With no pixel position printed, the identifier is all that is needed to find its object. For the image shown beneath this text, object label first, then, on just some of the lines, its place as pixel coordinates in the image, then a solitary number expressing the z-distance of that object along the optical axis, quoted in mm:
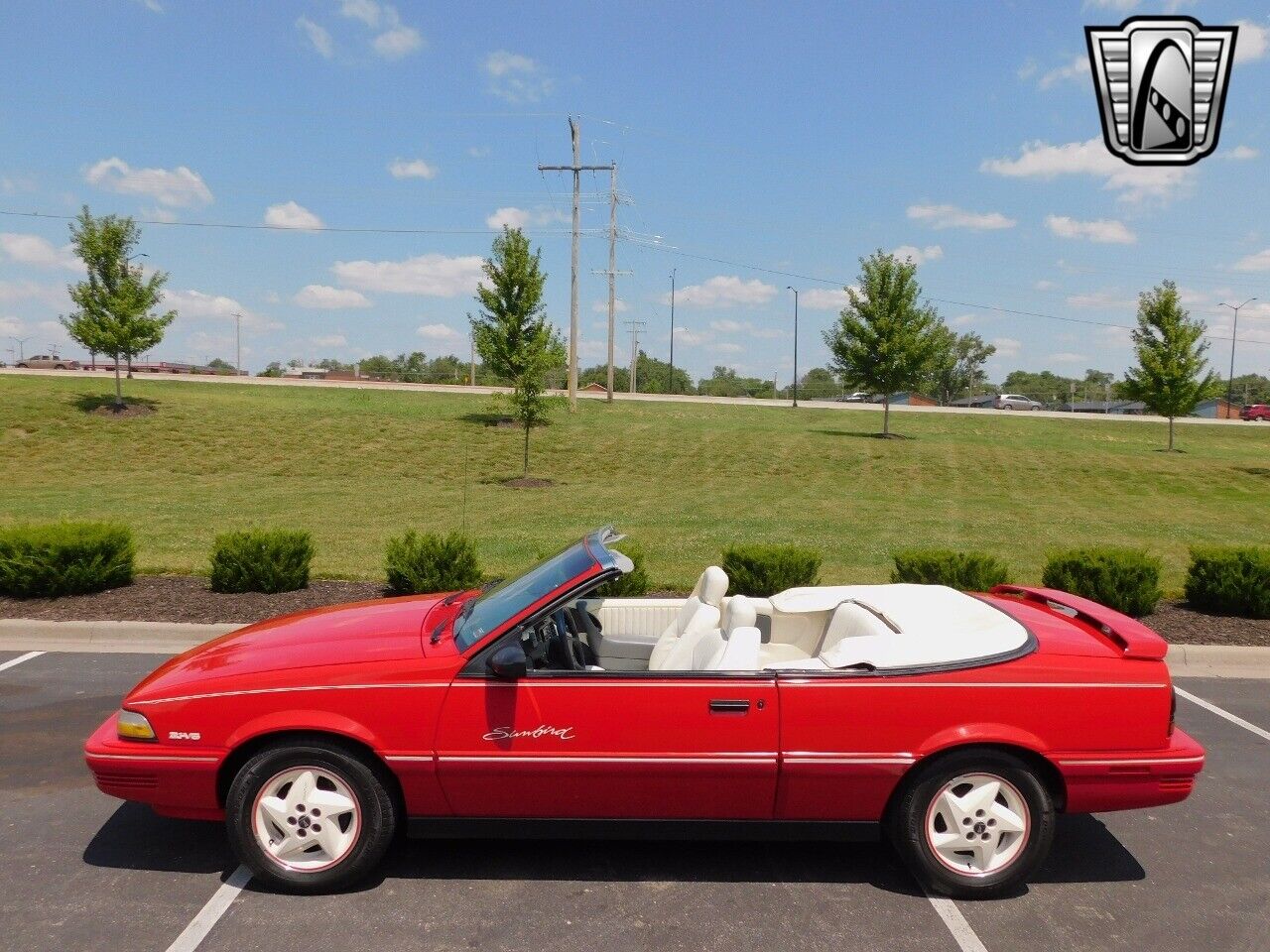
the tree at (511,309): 28156
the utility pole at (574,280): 36312
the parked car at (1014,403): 72888
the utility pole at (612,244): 46469
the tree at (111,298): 29156
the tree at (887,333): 34031
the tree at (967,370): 110000
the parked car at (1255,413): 62344
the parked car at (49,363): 72088
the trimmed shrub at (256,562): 9414
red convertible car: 3885
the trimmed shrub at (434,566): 9492
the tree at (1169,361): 34031
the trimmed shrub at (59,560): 8992
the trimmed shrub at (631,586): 9055
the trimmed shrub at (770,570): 9562
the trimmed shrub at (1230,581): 9000
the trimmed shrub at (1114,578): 9102
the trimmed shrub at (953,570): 9359
